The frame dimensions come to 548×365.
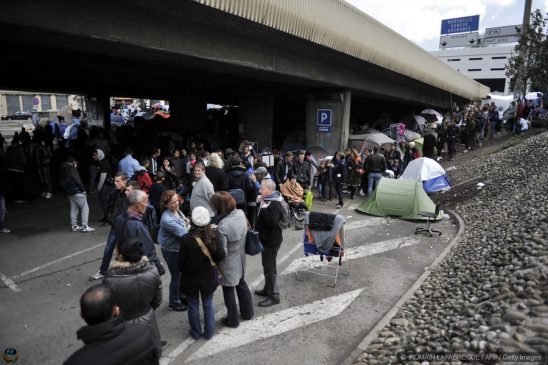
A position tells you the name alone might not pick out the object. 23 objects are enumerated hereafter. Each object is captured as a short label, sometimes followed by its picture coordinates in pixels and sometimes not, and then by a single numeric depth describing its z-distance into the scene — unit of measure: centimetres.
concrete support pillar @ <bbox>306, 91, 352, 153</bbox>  1791
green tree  2447
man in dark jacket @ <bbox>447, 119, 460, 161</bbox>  2125
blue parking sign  1797
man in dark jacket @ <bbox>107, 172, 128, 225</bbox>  760
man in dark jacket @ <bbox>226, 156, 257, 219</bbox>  895
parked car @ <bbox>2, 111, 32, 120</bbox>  5447
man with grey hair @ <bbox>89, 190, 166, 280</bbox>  502
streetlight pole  2922
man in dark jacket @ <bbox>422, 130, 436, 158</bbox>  1973
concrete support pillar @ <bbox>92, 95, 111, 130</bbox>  3150
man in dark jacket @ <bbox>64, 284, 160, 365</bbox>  259
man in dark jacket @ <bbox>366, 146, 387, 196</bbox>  1380
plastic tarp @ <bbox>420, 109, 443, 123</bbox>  2857
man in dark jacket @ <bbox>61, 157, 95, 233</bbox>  888
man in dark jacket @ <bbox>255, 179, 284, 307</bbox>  584
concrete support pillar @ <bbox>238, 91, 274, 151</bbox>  2139
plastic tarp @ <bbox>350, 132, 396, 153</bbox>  1798
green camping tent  1138
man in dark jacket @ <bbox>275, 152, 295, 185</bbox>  1227
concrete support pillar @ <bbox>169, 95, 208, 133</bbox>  2764
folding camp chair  695
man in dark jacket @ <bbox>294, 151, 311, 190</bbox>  1232
